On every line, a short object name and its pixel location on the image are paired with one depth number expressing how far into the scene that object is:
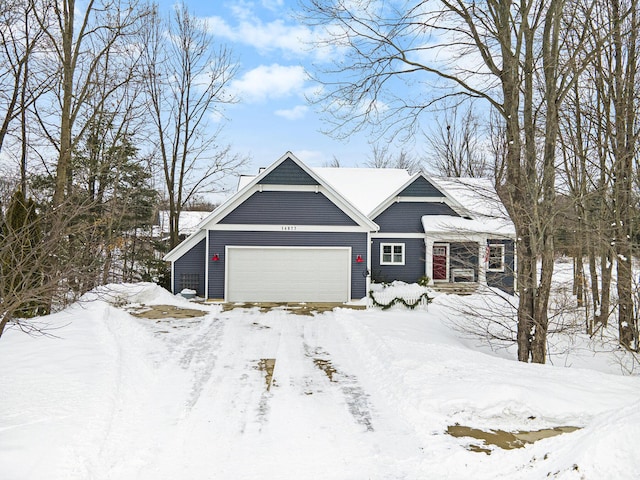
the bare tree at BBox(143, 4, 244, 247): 23.72
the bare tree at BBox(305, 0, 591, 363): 8.92
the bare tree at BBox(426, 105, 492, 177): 34.97
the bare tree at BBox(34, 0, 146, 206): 13.48
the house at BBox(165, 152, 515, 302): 16.58
